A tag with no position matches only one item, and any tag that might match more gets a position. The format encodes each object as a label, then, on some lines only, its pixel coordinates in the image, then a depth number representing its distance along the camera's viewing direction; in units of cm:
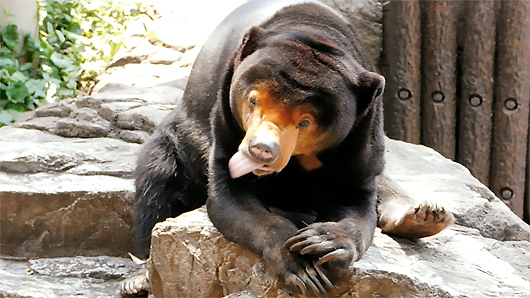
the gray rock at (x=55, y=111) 1195
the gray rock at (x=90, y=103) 1190
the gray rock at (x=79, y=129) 1115
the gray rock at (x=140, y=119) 1112
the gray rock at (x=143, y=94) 1209
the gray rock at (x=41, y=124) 1131
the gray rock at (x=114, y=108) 1140
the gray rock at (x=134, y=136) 1097
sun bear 549
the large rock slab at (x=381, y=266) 563
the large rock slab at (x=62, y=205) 885
